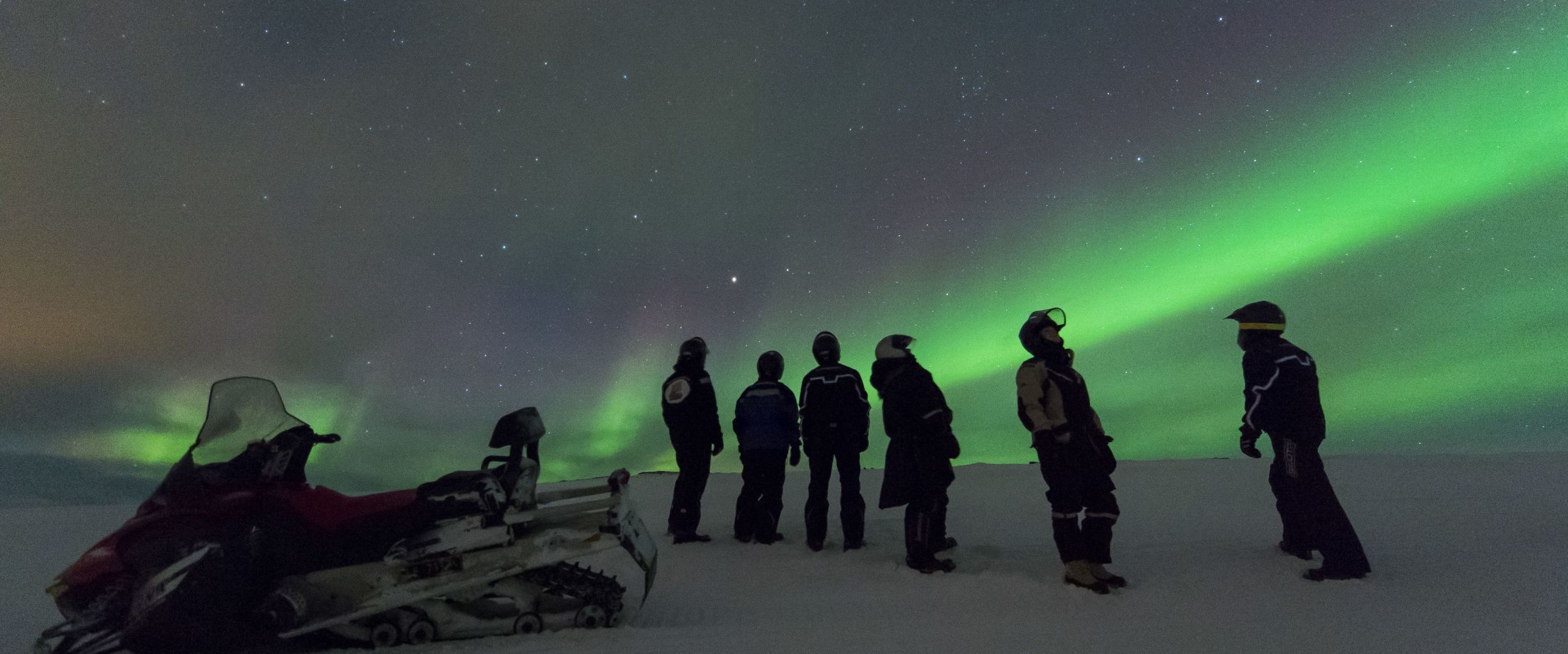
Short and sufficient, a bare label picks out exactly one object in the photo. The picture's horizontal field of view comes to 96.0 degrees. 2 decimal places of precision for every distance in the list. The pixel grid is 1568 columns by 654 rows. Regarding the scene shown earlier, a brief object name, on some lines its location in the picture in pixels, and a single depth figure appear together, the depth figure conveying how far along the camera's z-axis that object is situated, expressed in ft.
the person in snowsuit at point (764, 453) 25.93
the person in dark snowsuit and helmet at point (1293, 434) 18.20
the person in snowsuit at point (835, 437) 24.03
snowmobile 12.55
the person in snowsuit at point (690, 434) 26.05
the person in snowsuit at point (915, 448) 20.43
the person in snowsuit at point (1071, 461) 18.01
